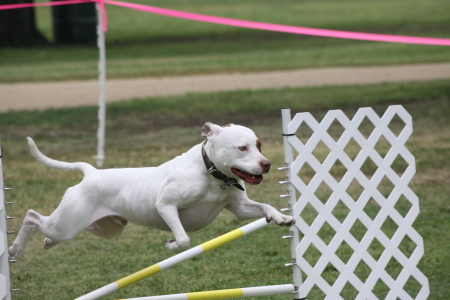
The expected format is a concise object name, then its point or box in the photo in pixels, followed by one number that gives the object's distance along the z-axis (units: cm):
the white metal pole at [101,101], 1903
